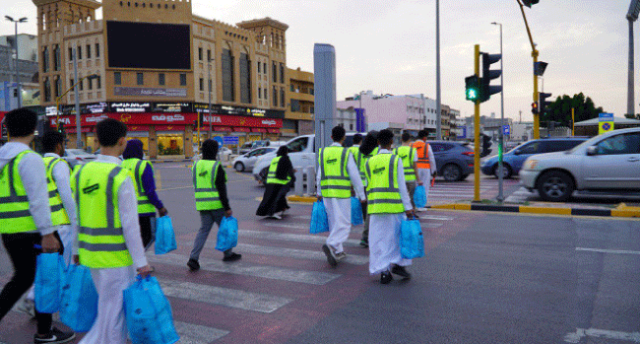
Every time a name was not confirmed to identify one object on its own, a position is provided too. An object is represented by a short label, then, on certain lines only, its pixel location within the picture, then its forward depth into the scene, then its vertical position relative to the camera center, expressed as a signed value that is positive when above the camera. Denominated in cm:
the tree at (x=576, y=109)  5688 +471
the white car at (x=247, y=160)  2916 -25
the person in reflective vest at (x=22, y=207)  375 -36
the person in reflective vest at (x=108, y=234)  312 -48
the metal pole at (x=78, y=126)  3512 +236
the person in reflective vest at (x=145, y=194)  599 -44
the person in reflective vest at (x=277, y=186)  1080 -67
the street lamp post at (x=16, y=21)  3645 +1017
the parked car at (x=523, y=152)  1753 -1
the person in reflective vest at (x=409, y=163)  941 -18
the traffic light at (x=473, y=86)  1141 +149
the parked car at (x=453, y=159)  1889 -25
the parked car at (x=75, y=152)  2765 +35
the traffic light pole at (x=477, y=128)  1134 +55
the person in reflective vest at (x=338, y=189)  666 -47
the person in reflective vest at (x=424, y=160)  1086 -15
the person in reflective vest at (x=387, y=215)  566 -70
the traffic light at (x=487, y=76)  1136 +170
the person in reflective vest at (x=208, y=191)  656 -46
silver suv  1126 -40
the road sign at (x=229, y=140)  4102 +130
